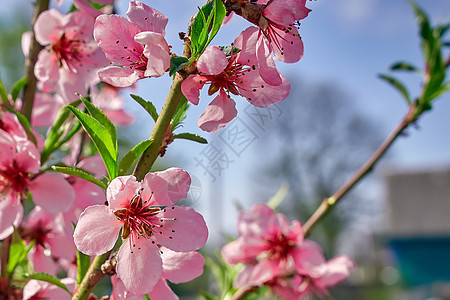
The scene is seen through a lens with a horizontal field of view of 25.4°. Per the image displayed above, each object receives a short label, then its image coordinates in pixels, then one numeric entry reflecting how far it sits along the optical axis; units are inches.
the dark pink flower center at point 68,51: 14.5
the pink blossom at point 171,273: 11.4
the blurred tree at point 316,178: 448.8
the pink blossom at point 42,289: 12.3
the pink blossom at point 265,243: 16.1
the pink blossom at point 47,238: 13.9
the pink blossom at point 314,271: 16.0
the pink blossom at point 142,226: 10.9
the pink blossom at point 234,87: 11.0
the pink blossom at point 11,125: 13.1
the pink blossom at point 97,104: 15.1
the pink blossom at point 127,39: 11.2
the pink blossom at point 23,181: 13.0
